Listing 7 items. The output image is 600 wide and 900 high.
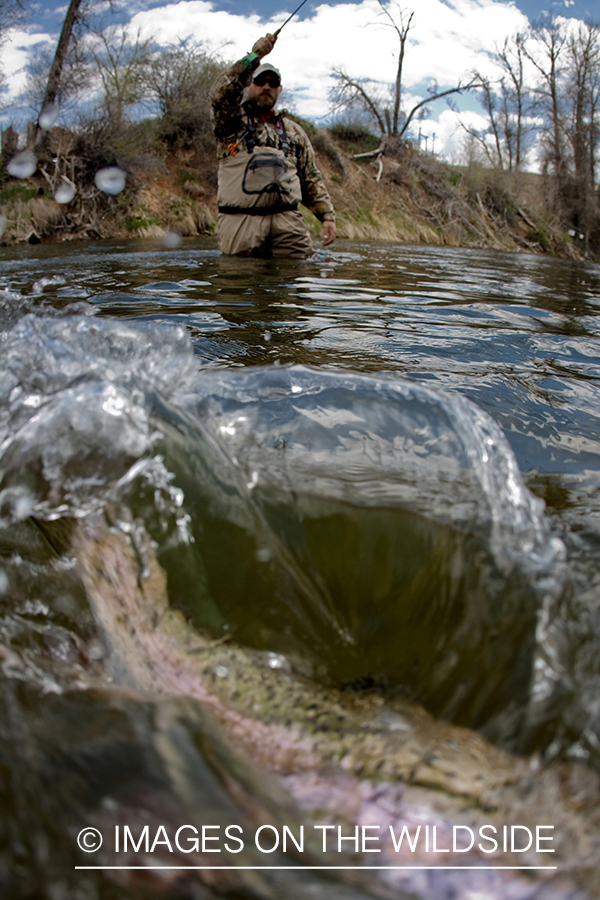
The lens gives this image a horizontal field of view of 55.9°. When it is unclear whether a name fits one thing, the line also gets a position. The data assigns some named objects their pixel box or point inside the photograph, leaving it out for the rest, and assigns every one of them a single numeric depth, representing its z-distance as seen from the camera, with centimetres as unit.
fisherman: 578
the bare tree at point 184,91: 1764
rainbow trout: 74
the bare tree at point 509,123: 2911
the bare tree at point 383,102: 2314
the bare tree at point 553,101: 2678
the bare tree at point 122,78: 1606
